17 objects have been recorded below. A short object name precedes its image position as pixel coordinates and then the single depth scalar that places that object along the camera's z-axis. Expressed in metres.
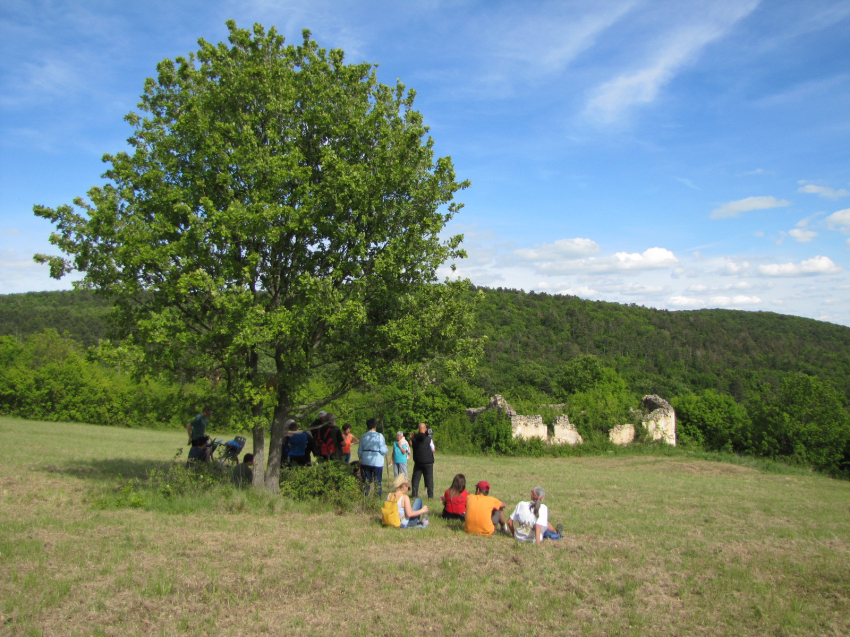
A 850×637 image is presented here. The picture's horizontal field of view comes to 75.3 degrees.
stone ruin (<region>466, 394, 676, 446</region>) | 27.48
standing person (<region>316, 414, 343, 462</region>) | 9.88
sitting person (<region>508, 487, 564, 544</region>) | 7.30
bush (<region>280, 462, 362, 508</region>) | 8.88
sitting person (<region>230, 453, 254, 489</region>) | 9.60
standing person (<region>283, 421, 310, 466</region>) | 10.25
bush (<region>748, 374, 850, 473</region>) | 26.39
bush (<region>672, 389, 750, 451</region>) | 31.92
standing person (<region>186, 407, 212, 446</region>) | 10.29
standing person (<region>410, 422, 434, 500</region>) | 10.17
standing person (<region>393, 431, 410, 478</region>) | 10.96
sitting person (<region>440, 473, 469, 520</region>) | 8.44
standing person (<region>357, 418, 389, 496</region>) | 9.32
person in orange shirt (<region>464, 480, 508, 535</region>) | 7.70
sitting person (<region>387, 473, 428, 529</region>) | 7.85
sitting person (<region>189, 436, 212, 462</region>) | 10.31
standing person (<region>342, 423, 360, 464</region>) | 10.01
